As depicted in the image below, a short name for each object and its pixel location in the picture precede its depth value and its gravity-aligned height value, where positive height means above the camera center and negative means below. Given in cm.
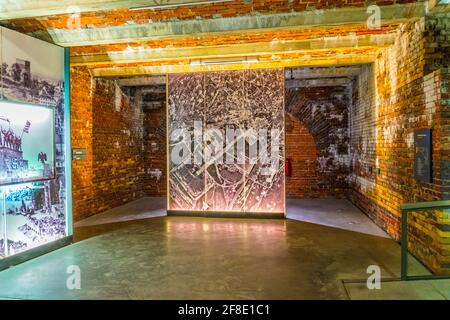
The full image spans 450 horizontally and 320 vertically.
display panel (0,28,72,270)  424 +9
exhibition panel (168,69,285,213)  718 +23
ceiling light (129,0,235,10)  392 +173
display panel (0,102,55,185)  421 +17
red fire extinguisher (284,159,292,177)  980 -49
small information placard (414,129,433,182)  399 -8
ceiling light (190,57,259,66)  653 +176
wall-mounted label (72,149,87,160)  643 +1
